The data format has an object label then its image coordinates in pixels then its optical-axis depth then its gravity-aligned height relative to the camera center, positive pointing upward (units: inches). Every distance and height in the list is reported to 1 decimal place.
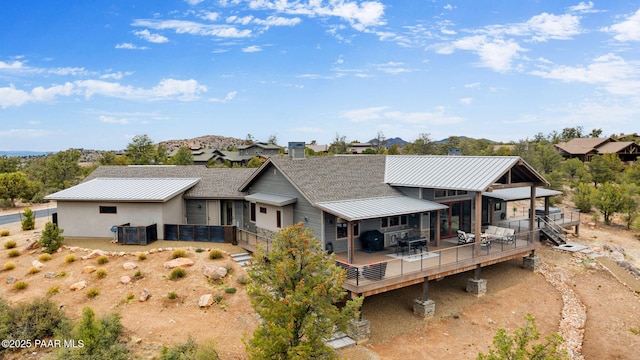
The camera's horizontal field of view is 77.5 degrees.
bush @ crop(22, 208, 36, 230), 1047.0 -167.8
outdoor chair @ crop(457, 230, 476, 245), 741.3 -159.8
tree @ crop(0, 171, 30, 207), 1492.4 -102.3
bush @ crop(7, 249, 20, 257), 794.2 -188.7
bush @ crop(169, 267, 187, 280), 674.5 -199.6
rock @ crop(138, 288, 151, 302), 614.3 -215.6
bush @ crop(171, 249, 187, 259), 751.1 -184.5
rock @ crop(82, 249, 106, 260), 757.7 -185.8
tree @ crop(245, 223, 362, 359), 360.8 -137.0
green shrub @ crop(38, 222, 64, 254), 797.2 -164.1
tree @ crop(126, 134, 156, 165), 2635.3 +45.8
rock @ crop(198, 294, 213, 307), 598.9 -218.9
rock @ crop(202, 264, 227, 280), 672.4 -198.1
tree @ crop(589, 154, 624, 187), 1964.8 -97.4
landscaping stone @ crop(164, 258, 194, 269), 712.7 -192.4
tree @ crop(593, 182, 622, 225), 1307.8 -166.9
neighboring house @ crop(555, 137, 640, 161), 2719.0 +13.9
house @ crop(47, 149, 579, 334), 652.7 -108.0
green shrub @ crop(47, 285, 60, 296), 637.1 -212.9
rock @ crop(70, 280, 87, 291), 651.1 -210.1
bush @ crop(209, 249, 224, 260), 749.9 -186.6
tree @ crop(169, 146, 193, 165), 2603.3 -12.4
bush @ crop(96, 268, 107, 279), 685.9 -200.4
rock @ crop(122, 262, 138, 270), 709.9 -195.1
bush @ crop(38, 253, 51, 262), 757.9 -189.8
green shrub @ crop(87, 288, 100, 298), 627.2 -213.8
